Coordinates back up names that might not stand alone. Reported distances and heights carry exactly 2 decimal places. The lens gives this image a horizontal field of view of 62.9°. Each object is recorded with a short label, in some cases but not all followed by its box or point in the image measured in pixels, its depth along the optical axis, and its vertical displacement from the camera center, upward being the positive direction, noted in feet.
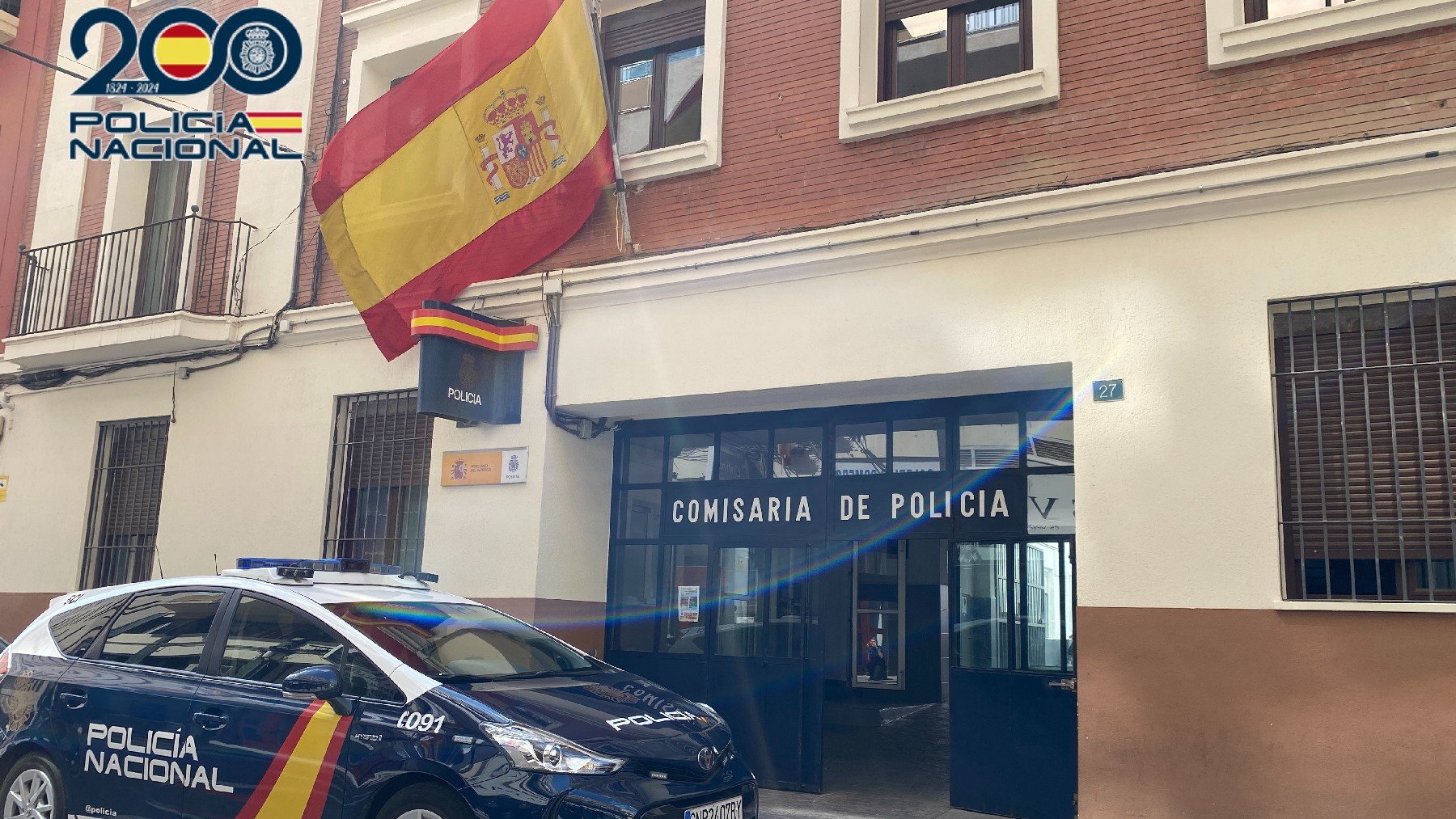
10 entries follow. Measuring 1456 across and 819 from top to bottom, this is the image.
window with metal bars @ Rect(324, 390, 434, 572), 35.65 +3.00
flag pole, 32.55 +10.77
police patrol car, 17.25 -2.14
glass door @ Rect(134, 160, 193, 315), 42.29 +11.92
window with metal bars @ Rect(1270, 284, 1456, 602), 21.90 +3.09
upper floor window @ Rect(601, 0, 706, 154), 33.86 +14.88
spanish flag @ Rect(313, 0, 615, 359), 32.78 +11.73
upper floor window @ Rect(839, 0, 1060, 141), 27.20 +13.02
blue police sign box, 31.50 +5.93
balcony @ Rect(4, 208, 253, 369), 39.19 +9.73
